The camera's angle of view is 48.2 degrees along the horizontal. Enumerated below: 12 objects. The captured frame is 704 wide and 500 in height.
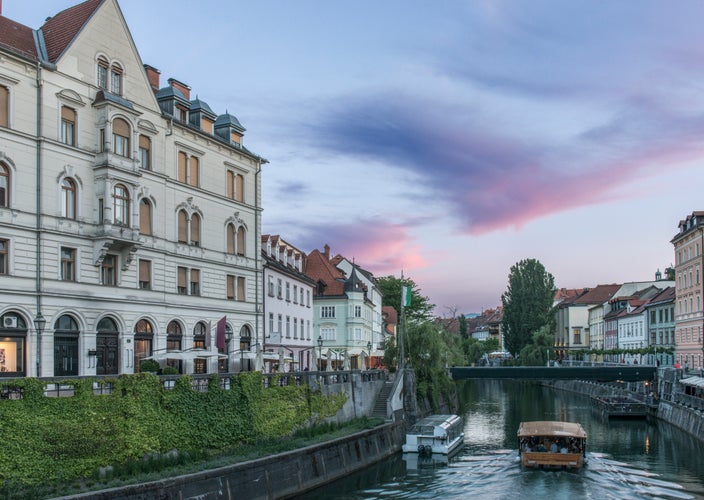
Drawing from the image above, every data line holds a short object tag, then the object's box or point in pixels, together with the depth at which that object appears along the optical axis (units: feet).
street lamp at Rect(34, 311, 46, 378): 100.37
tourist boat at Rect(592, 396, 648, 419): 226.99
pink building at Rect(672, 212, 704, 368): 266.98
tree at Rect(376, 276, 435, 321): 432.25
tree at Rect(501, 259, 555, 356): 427.74
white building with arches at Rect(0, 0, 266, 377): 121.49
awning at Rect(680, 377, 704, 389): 188.61
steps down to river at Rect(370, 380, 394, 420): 165.48
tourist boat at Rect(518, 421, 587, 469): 129.18
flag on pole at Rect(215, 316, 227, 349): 147.40
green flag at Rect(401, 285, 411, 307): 192.88
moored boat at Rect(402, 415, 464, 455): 145.07
